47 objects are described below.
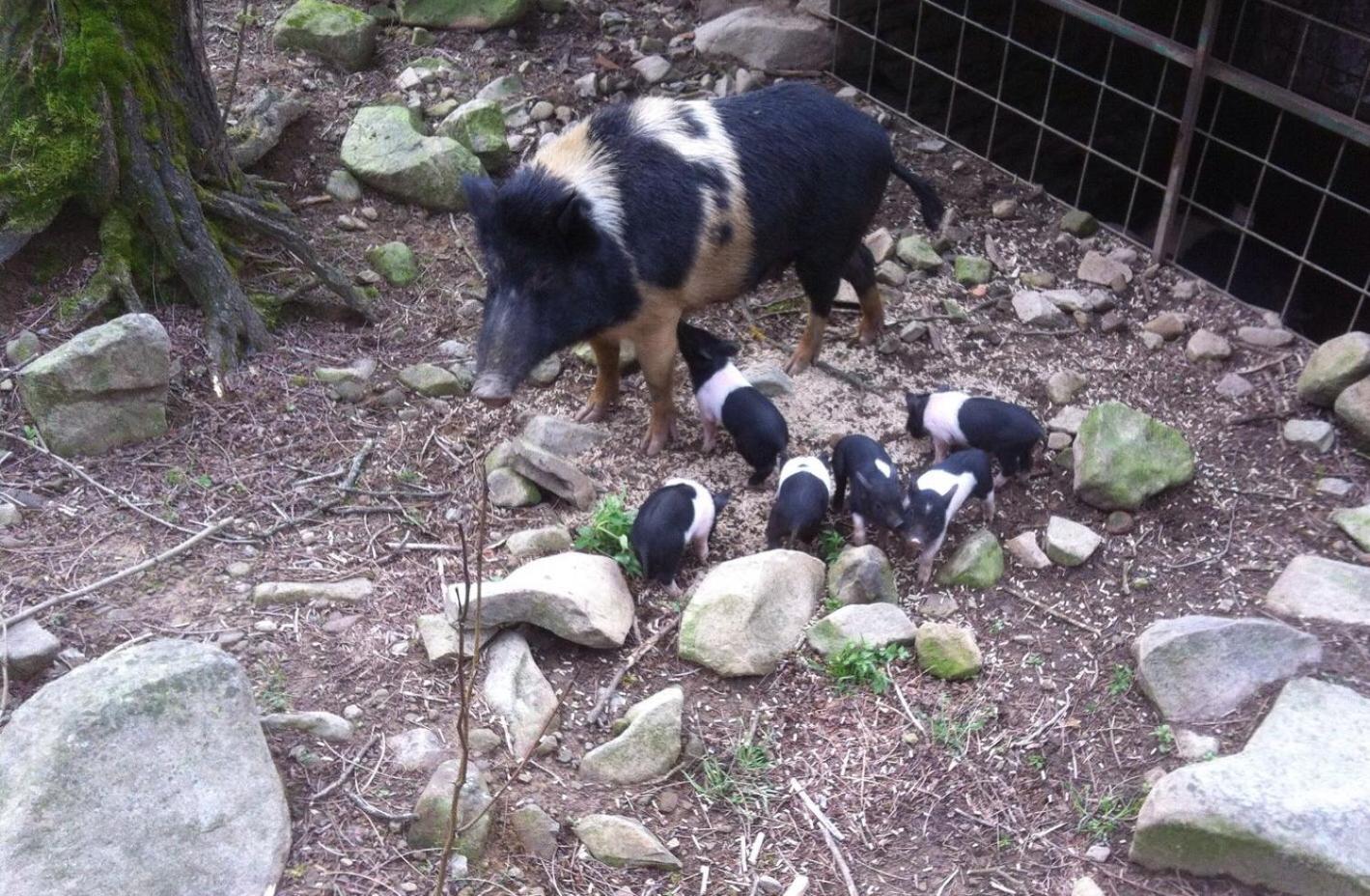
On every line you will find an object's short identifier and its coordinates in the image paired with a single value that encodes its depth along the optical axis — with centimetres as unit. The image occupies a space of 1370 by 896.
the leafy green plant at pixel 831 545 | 446
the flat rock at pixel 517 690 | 359
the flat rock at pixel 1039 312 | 564
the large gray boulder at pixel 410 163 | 595
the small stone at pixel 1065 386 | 523
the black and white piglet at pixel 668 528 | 411
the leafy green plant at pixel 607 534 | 430
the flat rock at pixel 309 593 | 392
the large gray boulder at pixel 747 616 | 389
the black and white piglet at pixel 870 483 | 428
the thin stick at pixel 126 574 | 356
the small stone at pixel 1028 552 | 435
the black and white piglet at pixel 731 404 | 464
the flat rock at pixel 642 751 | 352
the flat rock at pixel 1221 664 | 366
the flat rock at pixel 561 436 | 487
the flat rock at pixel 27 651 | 343
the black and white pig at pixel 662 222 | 449
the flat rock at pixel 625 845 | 327
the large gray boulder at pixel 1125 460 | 450
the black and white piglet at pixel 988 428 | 457
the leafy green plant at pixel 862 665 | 386
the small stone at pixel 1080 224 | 616
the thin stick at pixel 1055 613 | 411
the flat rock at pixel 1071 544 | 432
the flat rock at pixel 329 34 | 688
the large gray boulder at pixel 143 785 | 288
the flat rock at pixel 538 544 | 428
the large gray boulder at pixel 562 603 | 379
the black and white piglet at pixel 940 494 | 422
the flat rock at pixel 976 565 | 427
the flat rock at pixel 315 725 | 342
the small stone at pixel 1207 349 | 539
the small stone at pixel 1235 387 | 521
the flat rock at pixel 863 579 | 414
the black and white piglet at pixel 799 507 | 432
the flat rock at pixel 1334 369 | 489
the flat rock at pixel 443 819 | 318
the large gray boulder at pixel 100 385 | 420
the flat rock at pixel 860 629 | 396
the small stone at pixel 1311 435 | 485
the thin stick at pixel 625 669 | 372
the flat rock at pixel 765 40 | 707
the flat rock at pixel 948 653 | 388
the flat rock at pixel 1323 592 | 389
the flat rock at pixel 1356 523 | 434
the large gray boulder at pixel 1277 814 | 306
